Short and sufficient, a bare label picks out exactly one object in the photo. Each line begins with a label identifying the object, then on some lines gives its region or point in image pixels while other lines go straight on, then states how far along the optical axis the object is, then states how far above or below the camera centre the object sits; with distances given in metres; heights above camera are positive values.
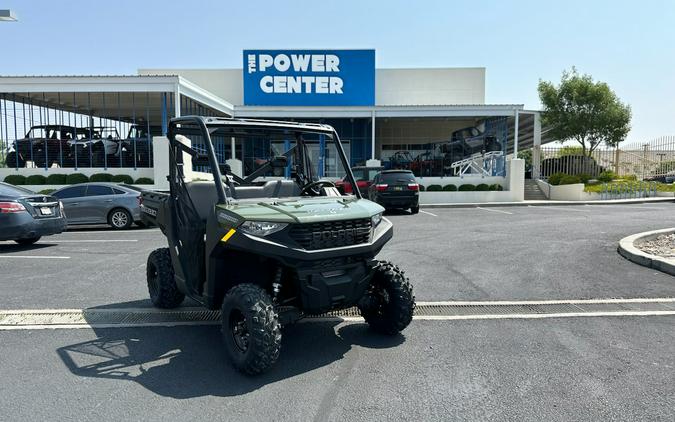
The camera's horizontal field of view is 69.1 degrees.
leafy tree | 29.11 +3.53
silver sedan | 13.45 -0.97
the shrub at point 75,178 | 20.19 -0.35
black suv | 17.59 -0.74
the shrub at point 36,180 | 20.27 -0.44
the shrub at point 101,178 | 20.13 -0.34
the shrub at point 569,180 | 26.65 -0.49
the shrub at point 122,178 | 20.27 -0.37
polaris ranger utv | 3.79 -0.59
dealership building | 21.09 +3.30
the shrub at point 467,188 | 24.62 -0.87
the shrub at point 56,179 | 20.27 -0.39
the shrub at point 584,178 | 27.61 -0.39
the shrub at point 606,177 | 29.11 -0.35
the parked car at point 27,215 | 9.34 -0.89
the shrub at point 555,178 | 27.42 -0.40
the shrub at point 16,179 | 20.23 -0.40
